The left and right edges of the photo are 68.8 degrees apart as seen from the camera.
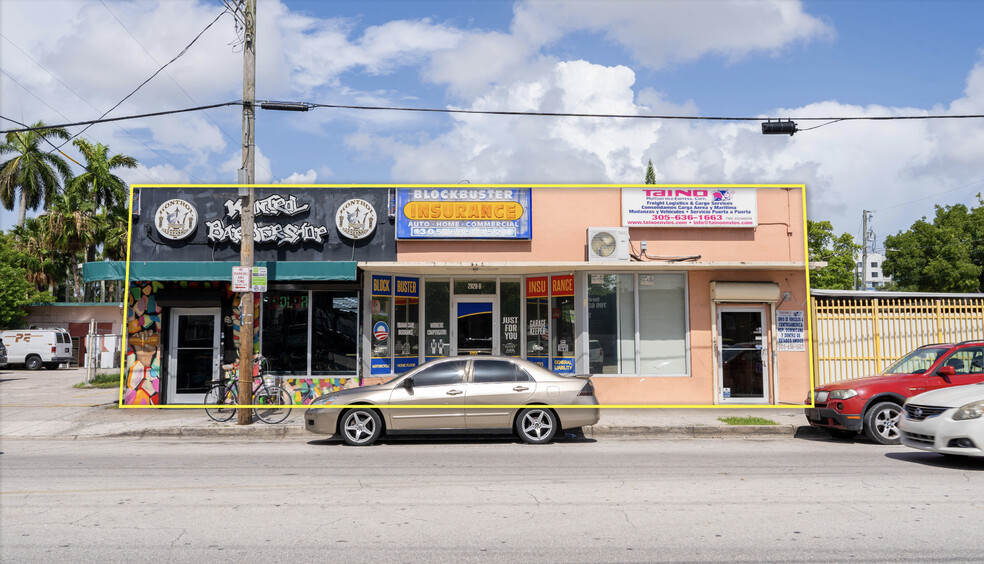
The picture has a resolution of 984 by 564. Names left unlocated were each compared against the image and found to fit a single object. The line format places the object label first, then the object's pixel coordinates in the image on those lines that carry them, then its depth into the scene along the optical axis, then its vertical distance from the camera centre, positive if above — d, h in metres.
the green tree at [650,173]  44.72 +10.21
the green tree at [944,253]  45.38 +5.47
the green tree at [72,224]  39.41 +6.26
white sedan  9.05 -1.10
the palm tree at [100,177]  40.62 +9.13
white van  35.12 -0.44
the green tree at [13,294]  37.22 +2.31
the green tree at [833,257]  41.22 +4.83
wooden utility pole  13.82 +2.51
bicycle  14.34 -1.26
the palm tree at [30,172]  43.97 +10.25
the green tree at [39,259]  43.91 +4.86
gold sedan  11.64 -1.08
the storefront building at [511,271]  16.45 +1.27
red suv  11.78 -0.89
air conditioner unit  16.38 +2.12
